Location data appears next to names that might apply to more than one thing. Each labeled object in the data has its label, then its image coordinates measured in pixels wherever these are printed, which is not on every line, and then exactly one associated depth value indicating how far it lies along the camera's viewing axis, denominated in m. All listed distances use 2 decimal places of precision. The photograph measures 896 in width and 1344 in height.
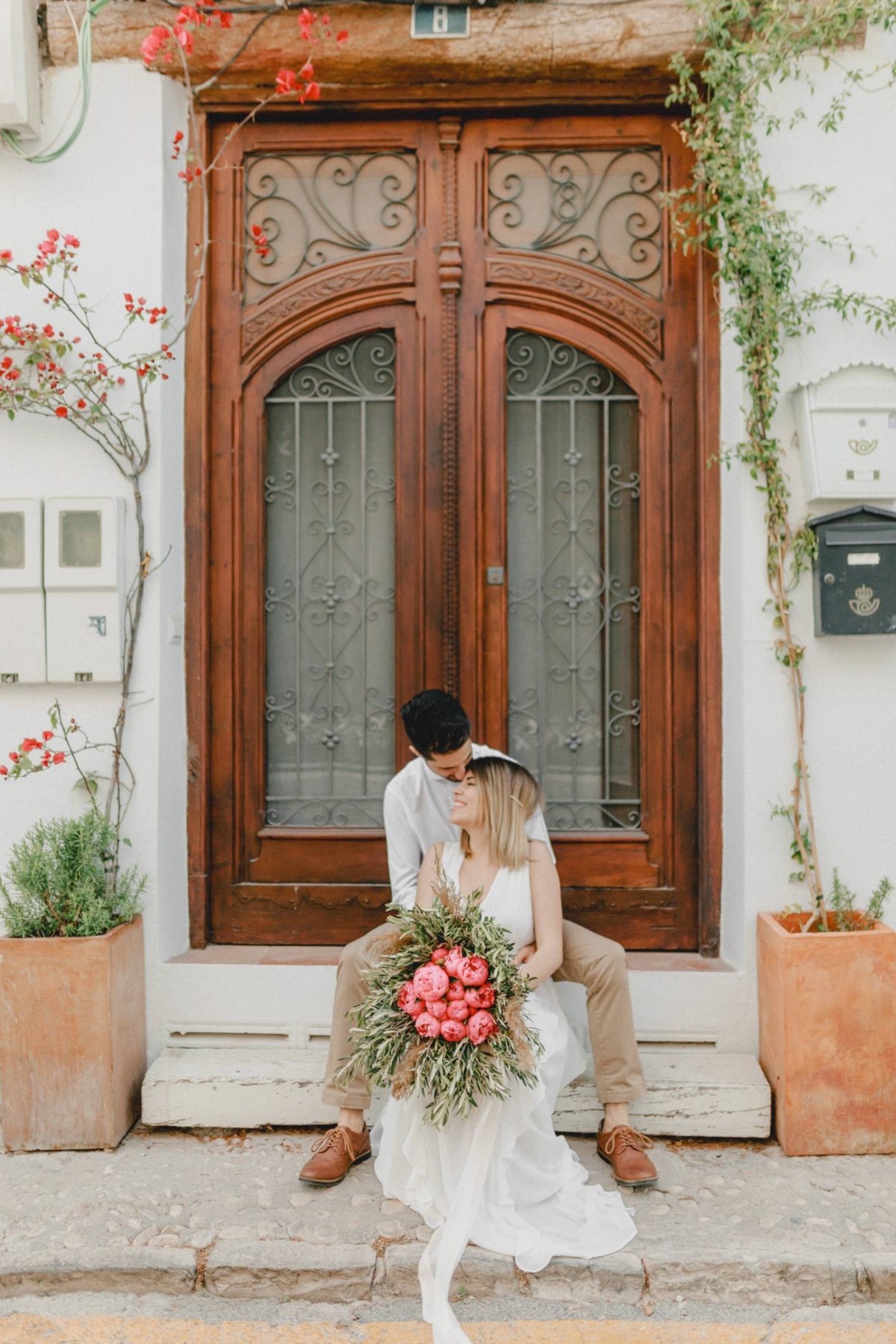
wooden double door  3.87
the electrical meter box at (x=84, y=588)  3.67
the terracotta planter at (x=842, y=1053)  3.27
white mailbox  3.51
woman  2.72
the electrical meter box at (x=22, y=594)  3.68
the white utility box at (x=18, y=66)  3.52
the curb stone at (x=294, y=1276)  2.69
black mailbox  3.52
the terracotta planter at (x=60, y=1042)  3.34
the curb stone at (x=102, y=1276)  2.71
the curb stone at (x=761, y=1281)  2.66
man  3.16
